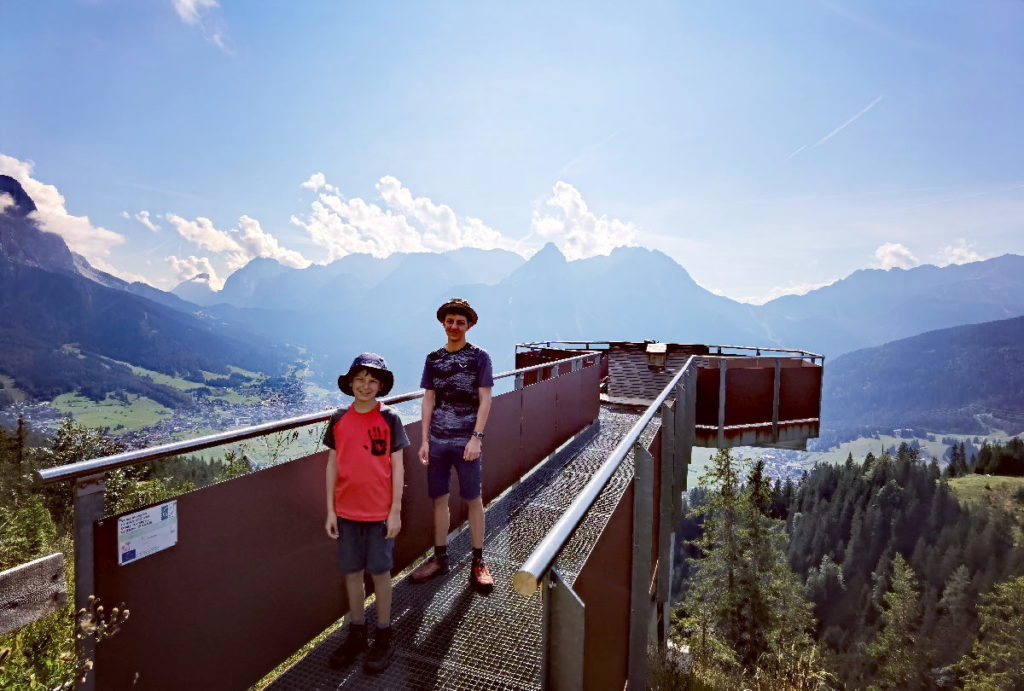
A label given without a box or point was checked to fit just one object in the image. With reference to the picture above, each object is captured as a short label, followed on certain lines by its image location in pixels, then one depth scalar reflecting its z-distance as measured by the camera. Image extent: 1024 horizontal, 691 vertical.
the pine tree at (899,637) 56.69
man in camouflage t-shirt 3.97
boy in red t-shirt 3.19
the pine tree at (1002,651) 37.00
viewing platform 2.13
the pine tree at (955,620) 56.41
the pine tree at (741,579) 32.84
